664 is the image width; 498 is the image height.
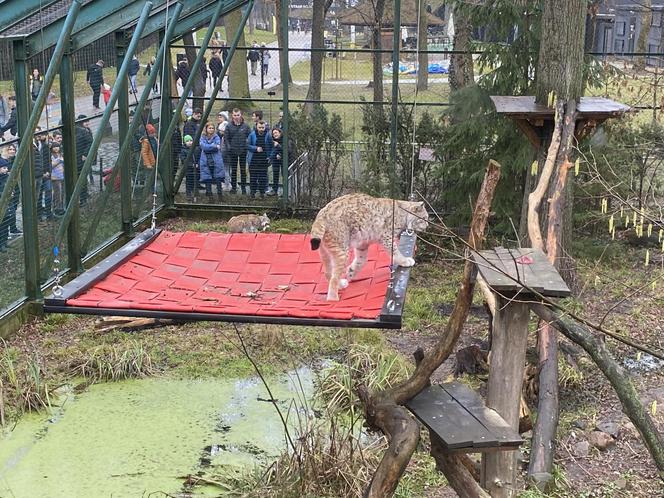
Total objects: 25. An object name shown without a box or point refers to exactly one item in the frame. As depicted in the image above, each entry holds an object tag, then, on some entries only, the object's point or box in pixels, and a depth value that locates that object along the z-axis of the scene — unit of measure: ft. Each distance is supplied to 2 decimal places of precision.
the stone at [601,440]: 24.90
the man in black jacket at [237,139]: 46.16
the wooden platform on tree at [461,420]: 14.92
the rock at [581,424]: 25.86
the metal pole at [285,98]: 45.57
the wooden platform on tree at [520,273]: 14.89
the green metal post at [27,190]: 30.94
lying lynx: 41.96
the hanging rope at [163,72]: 43.76
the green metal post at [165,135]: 45.29
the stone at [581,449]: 24.56
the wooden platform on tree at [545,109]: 25.82
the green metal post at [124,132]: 39.32
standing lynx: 24.94
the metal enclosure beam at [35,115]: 28.73
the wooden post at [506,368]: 15.90
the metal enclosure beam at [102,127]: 30.60
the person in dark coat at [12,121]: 32.04
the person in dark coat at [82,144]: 36.63
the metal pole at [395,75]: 42.39
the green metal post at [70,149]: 34.63
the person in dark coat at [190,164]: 46.37
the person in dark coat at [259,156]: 46.52
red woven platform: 20.90
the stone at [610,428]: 25.39
